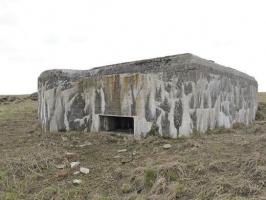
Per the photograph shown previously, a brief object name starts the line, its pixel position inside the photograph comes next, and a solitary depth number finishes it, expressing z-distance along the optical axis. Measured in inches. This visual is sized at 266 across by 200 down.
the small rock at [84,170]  173.2
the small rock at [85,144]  230.7
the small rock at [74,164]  183.3
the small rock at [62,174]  168.6
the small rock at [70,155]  202.9
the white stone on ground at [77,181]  158.6
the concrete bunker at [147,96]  228.4
